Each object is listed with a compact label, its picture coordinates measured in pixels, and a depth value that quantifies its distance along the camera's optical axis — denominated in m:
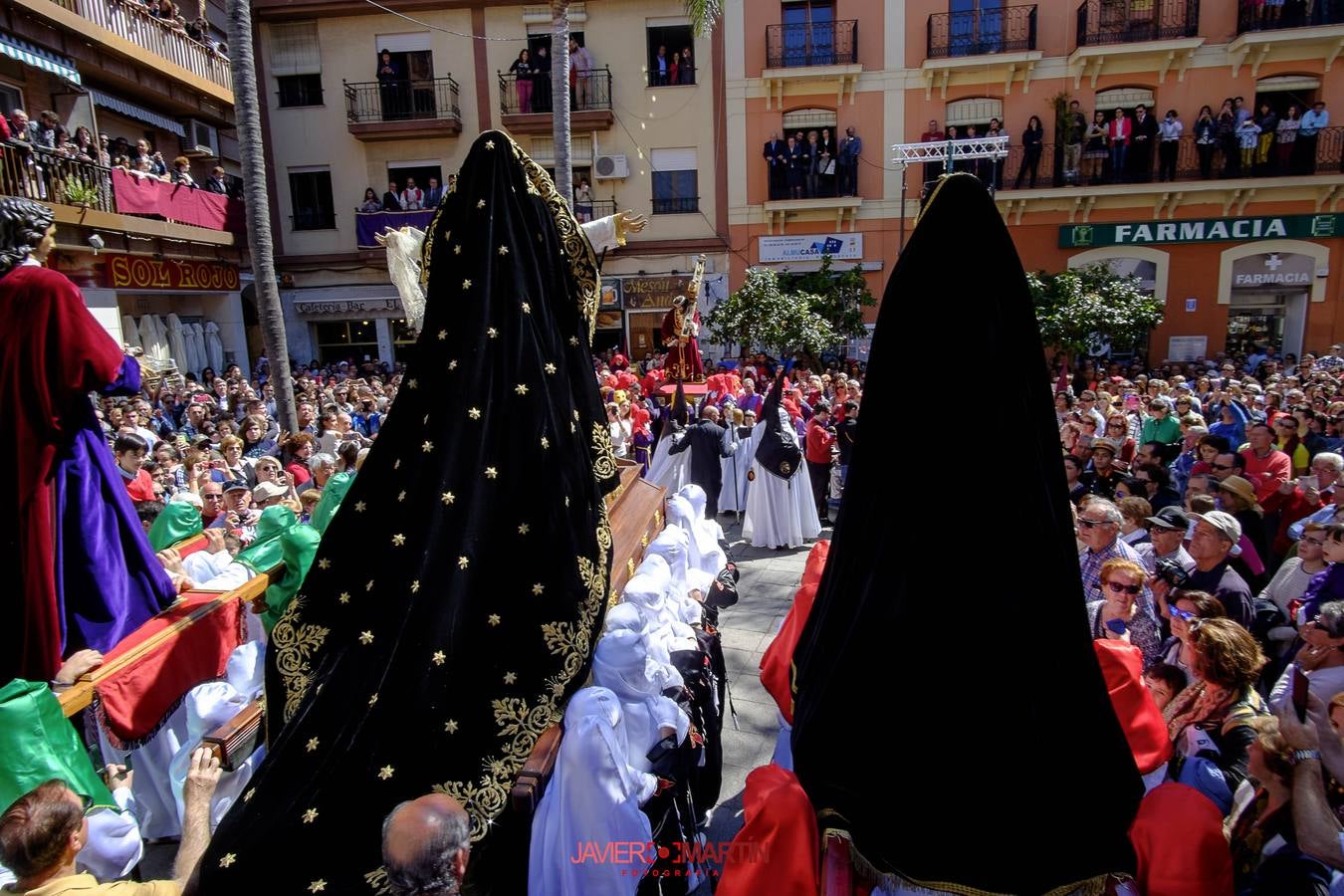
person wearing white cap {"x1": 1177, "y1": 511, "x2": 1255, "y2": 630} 4.14
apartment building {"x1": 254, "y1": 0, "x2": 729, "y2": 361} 22.03
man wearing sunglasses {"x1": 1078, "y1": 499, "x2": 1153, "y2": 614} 4.38
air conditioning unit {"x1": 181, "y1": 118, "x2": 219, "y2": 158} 19.89
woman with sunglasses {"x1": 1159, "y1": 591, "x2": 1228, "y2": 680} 3.47
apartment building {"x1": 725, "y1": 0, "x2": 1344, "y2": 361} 19.34
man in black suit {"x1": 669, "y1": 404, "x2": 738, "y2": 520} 9.50
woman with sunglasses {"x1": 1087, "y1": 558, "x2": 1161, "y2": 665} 3.81
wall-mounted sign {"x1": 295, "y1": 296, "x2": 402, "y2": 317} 23.19
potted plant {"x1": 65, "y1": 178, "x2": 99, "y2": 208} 13.88
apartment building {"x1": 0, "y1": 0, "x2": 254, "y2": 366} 13.96
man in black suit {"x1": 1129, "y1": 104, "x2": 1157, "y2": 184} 19.69
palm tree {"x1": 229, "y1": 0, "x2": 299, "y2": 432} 8.38
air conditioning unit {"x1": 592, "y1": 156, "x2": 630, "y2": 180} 22.27
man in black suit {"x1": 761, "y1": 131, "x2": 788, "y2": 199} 21.27
